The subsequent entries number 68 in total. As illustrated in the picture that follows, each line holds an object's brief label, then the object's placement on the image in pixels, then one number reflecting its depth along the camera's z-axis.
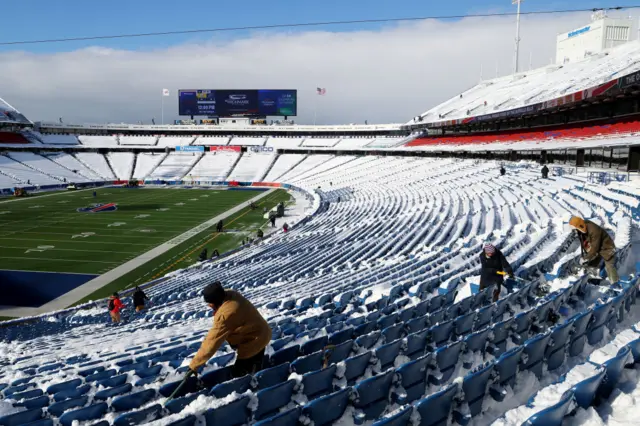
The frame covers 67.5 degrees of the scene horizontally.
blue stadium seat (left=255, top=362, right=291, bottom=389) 4.19
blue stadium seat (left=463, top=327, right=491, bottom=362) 4.56
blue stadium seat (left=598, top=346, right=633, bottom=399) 3.49
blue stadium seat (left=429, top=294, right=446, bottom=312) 6.47
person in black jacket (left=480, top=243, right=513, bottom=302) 6.46
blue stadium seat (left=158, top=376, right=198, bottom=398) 4.16
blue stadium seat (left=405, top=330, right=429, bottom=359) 4.80
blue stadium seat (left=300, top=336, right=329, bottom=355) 4.90
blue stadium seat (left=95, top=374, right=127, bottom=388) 4.82
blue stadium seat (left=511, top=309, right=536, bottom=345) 5.06
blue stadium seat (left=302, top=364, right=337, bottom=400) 3.99
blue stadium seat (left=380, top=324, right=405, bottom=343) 5.15
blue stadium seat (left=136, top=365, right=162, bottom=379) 4.95
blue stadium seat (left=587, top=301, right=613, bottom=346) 4.79
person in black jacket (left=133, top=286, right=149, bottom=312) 12.82
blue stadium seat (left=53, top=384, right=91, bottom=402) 4.61
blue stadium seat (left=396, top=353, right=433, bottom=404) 3.93
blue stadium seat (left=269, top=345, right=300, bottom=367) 4.73
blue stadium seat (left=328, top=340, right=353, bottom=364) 4.70
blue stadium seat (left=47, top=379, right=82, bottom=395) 4.92
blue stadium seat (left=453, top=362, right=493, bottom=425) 3.54
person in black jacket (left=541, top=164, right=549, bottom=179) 22.02
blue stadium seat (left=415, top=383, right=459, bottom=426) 3.25
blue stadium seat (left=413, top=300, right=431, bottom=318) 6.21
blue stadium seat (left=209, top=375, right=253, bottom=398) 3.94
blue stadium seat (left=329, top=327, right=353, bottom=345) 5.19
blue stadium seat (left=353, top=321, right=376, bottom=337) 5.43
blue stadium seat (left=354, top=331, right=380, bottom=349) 4.97
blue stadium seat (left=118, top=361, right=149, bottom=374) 5.42
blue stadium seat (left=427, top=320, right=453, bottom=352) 5.01
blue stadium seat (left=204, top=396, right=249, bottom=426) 3.43
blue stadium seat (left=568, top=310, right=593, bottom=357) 4.52
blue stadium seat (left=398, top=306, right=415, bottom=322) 5.98
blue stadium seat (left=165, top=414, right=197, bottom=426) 3.31
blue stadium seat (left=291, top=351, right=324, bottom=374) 4.45
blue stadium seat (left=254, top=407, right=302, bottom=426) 3.21
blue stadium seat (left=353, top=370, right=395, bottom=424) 3.70
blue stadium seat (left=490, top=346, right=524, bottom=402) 3.85
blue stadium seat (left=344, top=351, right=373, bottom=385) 4.27
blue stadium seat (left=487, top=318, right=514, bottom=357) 4.82
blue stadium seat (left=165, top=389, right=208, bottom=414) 3.80
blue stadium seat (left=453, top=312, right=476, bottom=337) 5.24
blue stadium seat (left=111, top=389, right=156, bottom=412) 4.02
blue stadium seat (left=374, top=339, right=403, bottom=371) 4.48
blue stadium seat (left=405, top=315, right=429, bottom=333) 5.39
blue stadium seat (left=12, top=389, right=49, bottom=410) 4.41
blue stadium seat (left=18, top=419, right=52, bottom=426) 3.66
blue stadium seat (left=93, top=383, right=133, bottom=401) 4.39
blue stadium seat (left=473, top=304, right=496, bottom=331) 5.55
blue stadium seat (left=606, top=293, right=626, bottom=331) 5.02
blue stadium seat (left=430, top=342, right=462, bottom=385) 4.23
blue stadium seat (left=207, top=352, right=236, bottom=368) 4.93
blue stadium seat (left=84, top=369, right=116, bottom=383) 5.18
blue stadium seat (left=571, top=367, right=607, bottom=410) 3.20
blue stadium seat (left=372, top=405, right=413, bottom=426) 3.02
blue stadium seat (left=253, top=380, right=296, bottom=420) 3.68
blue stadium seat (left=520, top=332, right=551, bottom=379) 4.08
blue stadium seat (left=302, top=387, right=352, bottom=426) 3.45
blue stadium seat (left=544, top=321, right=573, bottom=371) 4.30
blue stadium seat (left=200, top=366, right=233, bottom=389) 4.31
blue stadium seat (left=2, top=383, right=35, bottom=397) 5.15
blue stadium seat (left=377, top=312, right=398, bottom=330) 5.74
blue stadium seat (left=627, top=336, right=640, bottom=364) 3.86
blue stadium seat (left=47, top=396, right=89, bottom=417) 4.12
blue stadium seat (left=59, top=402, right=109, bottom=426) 3.81
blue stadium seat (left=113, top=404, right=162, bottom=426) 3.65
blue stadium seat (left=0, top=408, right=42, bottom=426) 3.83
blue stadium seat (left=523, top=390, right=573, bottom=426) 2.88
